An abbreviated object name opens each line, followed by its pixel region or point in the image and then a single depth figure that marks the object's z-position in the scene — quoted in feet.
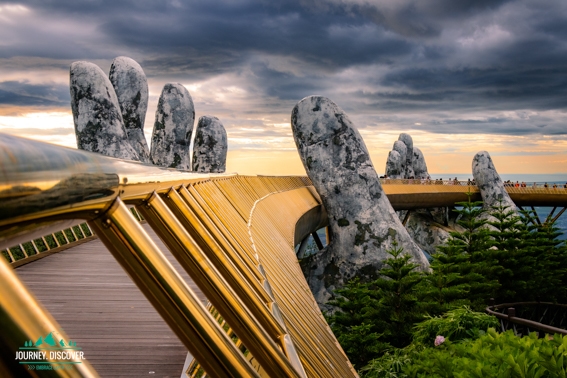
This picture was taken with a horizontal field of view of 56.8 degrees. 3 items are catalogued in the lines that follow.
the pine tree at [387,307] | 39.19
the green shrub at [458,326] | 27.40
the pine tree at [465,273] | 41.01
